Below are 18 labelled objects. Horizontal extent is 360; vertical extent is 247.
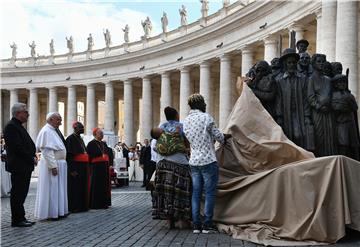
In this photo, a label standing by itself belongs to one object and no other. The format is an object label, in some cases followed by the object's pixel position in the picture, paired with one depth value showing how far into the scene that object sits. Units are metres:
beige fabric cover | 7.08
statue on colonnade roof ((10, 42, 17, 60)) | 61.00
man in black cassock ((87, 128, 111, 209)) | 13.18
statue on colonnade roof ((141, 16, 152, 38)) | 49.53
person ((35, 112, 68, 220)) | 10.62
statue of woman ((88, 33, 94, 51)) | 55.45
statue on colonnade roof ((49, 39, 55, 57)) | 58.80
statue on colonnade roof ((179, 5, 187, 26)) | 44.31
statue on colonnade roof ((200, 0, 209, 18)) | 41.60
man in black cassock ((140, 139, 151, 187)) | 20.48
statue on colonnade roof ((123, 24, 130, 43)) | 52.18
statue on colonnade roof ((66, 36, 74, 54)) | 57.17
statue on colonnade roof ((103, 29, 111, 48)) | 53.71
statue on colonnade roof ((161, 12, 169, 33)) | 46.83
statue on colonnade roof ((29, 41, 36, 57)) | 59.61
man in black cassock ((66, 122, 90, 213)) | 12.44
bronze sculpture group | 8.83
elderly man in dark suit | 9.68
